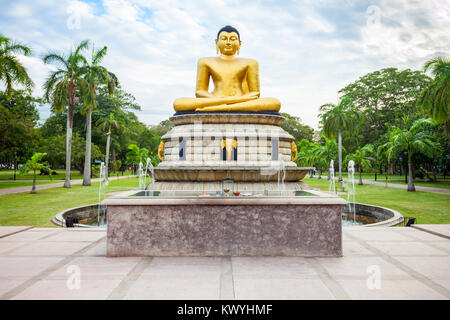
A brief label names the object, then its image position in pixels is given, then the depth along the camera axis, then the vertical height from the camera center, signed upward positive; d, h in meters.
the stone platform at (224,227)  5.40 -0.94
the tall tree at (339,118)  28.53 +4.75
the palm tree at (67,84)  21.47 +5.83
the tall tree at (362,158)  26.94 +1.14
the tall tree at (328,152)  32.19 +1.97
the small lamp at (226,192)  6.32 -0.43
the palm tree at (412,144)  19.25 +1.74
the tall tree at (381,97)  40.09 +9.79
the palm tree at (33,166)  18.08 +0.21
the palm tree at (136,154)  37.84 +1.95
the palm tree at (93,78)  22.72 +6.58
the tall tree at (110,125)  32.25 +4.58
